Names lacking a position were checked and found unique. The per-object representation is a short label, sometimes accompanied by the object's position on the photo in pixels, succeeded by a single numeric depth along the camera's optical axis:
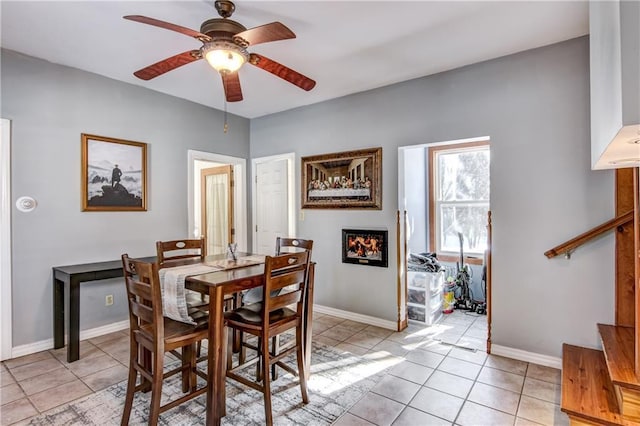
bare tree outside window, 4.68
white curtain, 5.36
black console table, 2.88
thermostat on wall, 2.97
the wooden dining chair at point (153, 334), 1.77
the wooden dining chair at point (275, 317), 1.95
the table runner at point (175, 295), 1.98
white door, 4.66
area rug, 2.06
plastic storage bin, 3.84
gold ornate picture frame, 3.82
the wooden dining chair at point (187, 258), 2.50
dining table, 1.86
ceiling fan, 1.93
